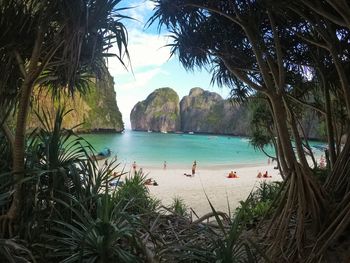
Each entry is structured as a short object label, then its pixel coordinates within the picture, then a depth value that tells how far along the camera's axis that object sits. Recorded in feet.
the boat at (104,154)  76.81
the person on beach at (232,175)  60.90
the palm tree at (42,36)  6.58
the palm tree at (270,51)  9.17
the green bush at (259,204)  13.96
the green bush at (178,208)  19.29
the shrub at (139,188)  16.17
